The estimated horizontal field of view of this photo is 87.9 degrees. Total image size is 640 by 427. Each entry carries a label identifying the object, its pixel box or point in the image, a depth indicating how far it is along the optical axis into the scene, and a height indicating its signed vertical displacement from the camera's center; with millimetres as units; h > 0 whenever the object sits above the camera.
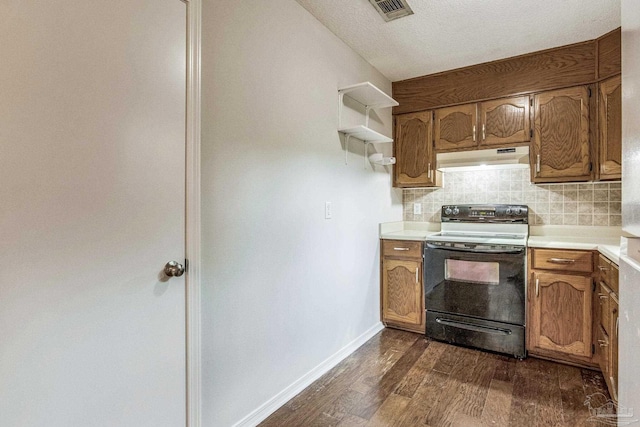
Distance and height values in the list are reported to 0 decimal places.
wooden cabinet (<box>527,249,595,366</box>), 2338 -684
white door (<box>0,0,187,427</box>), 958 +8
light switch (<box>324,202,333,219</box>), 2340 +21
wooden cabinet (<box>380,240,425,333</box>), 2990 -682
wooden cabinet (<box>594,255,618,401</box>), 1820 -672
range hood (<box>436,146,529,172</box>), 2826 +479
